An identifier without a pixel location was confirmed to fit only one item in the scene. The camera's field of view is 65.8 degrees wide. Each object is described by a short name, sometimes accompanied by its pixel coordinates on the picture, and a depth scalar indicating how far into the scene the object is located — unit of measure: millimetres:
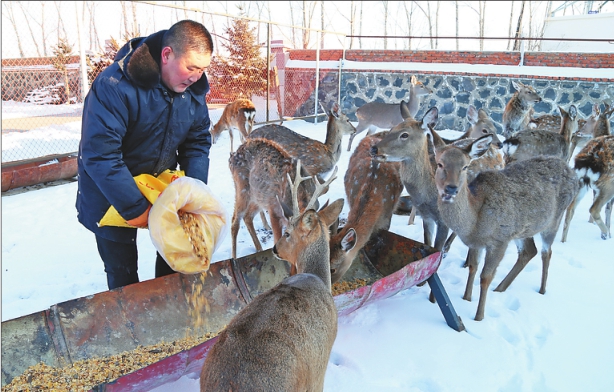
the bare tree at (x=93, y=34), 12234
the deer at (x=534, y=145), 6570
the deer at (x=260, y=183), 4562
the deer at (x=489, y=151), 5539
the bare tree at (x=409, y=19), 27159
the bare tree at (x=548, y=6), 25644
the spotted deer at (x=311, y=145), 6383
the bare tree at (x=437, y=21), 26716
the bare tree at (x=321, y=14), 26692
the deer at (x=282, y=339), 1838
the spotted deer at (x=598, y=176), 5715
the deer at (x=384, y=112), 10938
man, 2557
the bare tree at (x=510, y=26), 25150
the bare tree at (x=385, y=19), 27133
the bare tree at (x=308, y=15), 26372
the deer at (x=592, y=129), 7430
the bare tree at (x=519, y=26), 20216
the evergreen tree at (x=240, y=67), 12570
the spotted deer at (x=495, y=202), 3990
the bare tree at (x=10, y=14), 10680
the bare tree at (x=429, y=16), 26875
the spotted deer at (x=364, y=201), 3525
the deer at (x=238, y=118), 9384
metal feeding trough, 2584
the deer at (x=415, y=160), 4449
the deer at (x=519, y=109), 8812
